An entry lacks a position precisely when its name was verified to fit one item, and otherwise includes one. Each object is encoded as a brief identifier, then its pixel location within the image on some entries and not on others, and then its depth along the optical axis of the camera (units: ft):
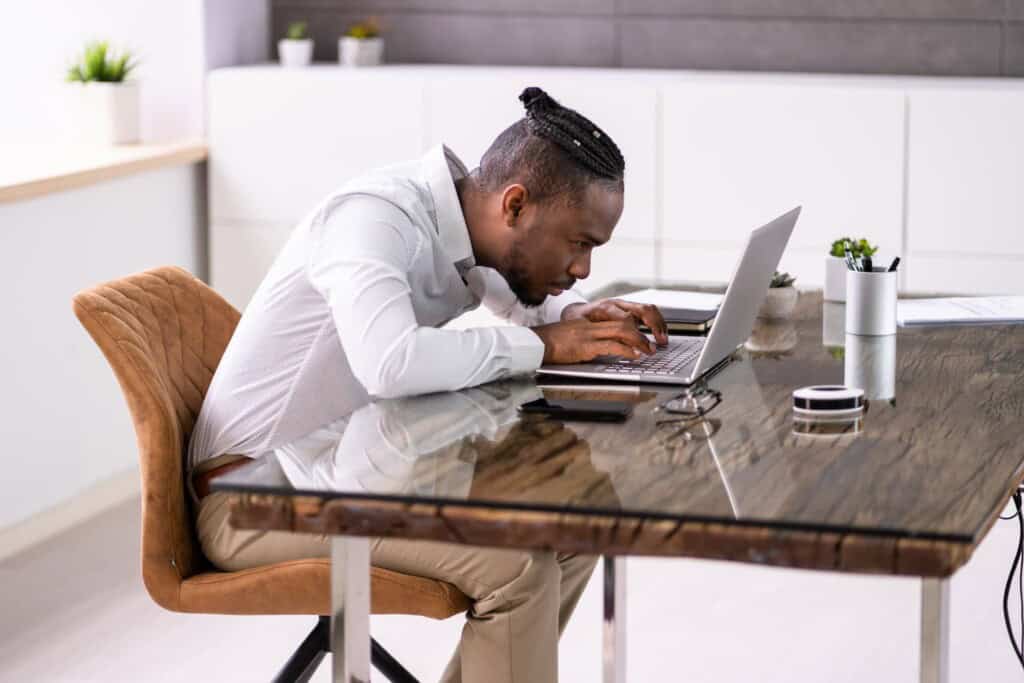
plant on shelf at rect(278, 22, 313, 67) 27.62
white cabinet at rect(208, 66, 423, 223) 26.27
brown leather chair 12.98
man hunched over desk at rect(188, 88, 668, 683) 12.50
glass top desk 9.40
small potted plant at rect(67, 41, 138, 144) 26.31
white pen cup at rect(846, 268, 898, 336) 15.31
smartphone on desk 12.03
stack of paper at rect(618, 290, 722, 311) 16.85
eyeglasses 12.27
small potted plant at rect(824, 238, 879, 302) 17.45
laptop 13.31
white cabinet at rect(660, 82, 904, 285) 23.97
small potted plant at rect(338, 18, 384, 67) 27.50
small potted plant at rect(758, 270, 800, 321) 16.70
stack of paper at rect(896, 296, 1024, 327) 16.36
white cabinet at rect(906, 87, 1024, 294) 23.39
